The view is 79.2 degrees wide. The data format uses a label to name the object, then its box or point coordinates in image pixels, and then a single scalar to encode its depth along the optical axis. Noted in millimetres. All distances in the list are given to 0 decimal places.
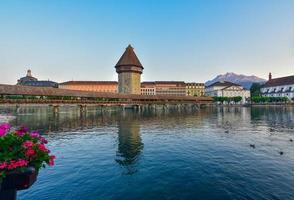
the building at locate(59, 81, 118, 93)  120750
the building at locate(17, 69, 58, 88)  121444
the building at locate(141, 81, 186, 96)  124312
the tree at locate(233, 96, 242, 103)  103288
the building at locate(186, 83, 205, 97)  129750
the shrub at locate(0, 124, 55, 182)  2916
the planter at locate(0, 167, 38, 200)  2984
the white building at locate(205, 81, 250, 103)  121500
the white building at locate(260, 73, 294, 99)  113494
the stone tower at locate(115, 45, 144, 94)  72062
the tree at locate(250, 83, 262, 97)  128000
